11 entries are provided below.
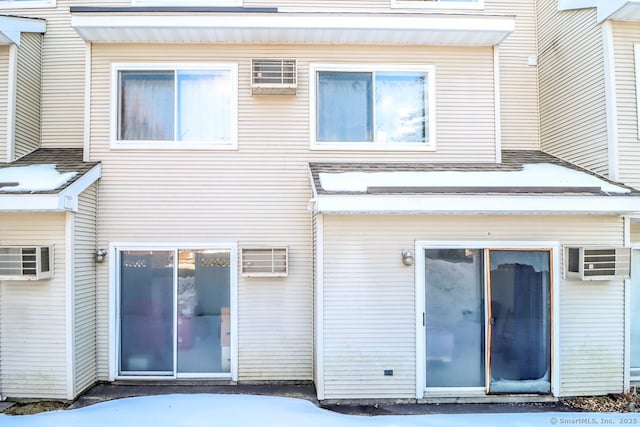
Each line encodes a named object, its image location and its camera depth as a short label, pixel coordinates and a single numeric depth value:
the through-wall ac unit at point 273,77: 6.60
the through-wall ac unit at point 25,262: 5.68
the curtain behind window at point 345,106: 6.87
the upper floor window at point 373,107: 6.86
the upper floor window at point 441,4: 7.38
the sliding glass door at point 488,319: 5.92
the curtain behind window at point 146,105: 6.76
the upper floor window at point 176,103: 6.75
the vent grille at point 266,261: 6.43
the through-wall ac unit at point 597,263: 5.87
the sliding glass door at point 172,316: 6.48
